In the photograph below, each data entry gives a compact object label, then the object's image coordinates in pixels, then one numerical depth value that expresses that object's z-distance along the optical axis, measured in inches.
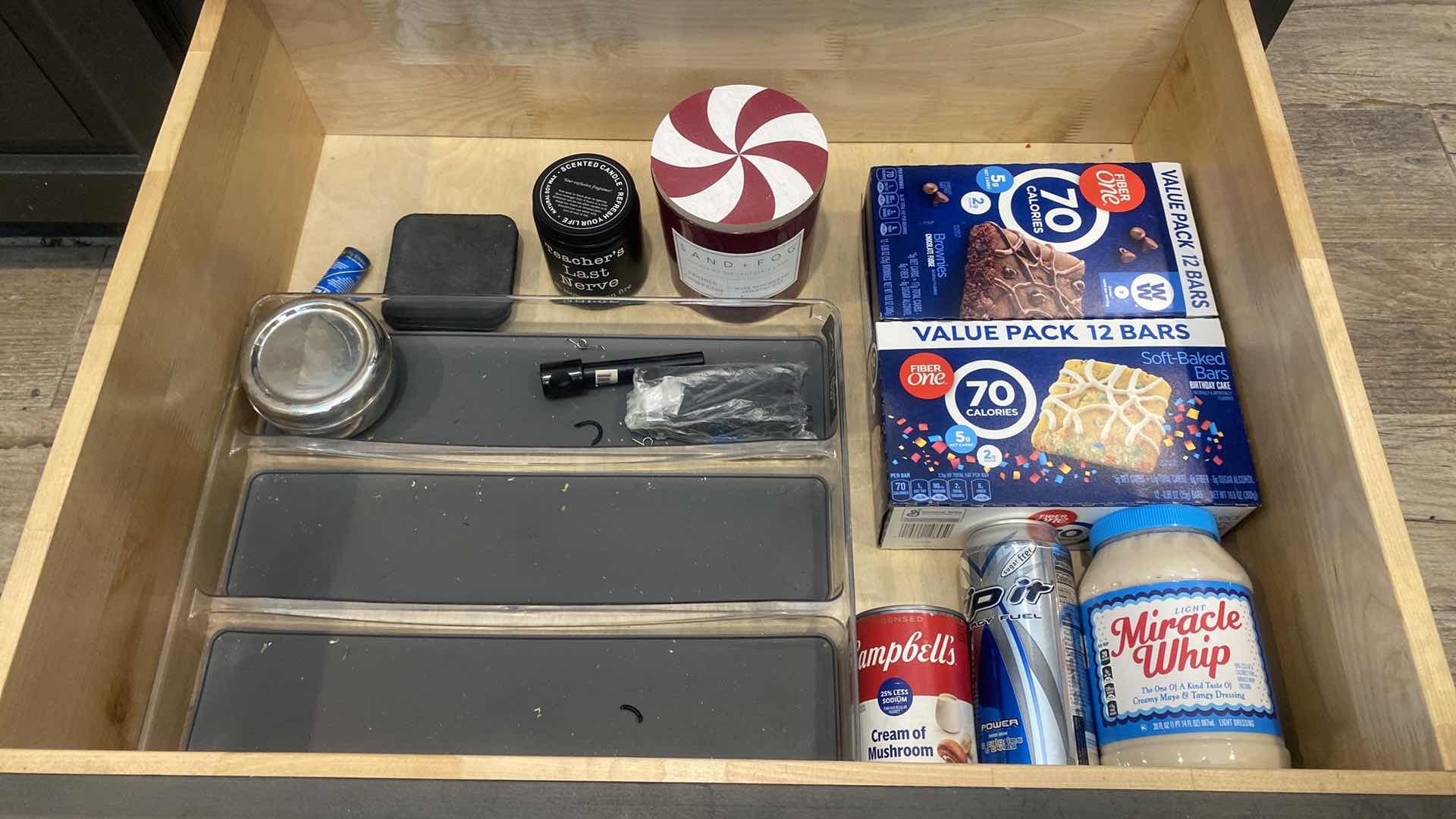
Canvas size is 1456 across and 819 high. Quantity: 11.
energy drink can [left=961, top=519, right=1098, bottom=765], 23.9
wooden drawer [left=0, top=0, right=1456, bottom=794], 21.7
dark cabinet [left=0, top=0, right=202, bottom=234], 34.2
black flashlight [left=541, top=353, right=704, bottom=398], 29.7
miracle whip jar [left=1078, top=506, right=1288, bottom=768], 22.3
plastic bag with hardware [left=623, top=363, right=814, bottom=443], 29.4
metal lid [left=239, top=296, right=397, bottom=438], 28.2
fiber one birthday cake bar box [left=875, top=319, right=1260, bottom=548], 26.0
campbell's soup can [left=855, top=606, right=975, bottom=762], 23.9
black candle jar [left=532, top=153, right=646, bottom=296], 29.3
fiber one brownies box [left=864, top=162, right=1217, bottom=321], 29.2
